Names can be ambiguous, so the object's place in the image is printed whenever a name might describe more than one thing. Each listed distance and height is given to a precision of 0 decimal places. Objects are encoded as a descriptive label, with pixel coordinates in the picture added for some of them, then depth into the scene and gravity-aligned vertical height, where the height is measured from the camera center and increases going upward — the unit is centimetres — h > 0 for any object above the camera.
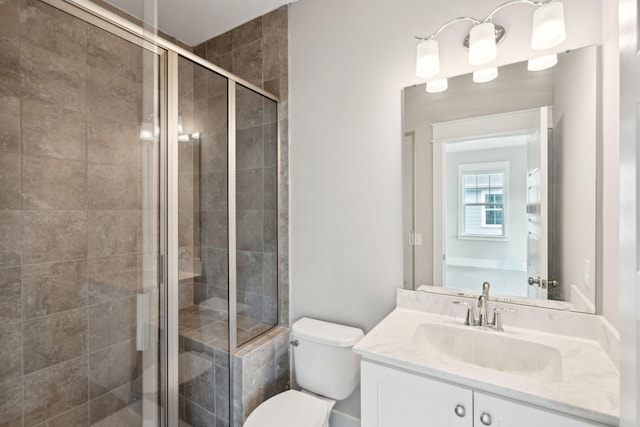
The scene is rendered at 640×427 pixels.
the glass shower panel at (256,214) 168 -1
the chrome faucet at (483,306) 127 -40
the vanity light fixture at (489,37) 114 +72
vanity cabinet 86 -61
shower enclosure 121 -5
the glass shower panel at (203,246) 140 -16
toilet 141 -83
